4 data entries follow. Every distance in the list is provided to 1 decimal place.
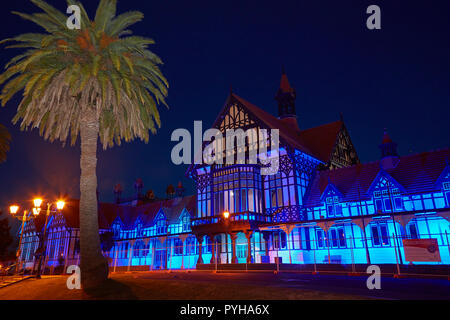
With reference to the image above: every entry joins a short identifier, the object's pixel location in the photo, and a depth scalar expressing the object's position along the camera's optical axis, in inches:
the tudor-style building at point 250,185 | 1419.8
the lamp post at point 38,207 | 812.6
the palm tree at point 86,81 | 650.8
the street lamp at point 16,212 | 836.0
